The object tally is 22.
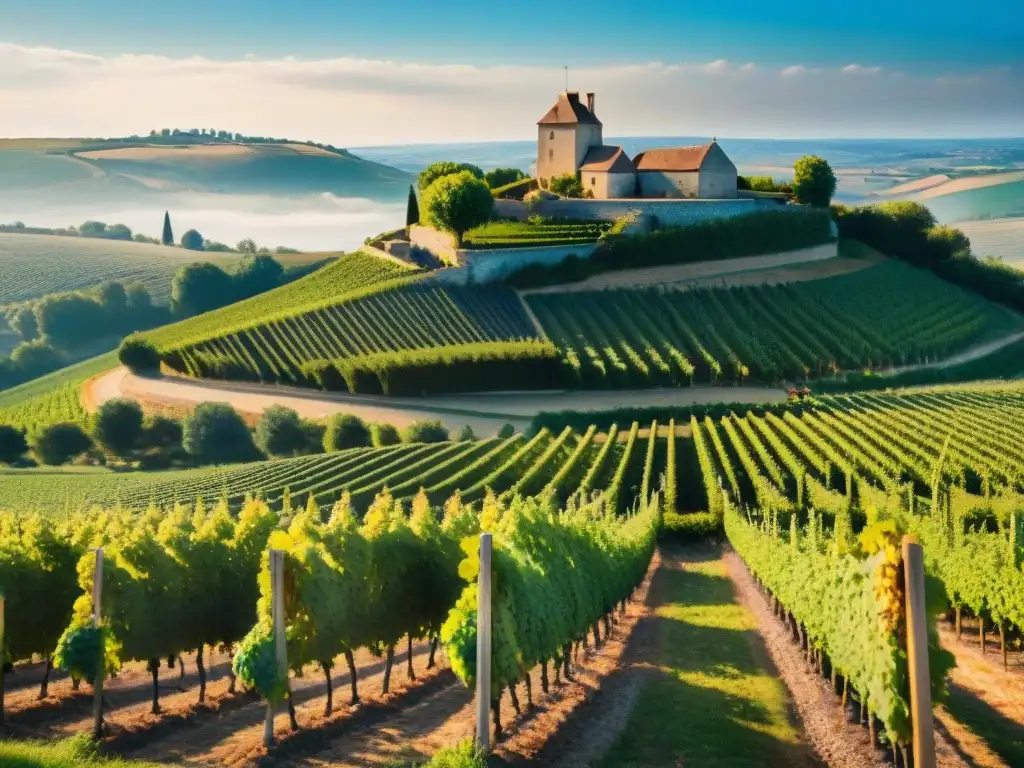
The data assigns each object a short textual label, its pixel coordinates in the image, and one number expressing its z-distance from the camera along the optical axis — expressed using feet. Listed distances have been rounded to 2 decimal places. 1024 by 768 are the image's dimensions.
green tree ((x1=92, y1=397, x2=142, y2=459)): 165.58
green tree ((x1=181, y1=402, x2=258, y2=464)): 160.45
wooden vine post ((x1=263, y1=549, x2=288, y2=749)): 42.87
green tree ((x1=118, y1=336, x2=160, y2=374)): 203.00
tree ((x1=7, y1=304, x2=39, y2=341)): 373.20
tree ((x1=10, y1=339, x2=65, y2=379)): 320.50
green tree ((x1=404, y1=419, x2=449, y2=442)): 154.20
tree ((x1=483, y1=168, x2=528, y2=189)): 281.33
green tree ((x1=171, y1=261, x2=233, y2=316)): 347.97
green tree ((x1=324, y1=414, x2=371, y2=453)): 157.99
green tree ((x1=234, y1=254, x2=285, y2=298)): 353.92
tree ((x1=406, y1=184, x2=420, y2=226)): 261.44
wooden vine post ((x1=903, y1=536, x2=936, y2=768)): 35.73
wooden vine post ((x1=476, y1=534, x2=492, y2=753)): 38.86
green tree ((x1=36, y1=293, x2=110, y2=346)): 343.67
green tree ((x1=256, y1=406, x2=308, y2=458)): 159.12
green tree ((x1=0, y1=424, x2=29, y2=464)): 164.76
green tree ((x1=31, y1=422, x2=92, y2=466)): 164.35
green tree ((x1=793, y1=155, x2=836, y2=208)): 260.83
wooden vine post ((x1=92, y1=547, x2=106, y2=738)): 44.19
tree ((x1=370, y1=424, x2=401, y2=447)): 156.35
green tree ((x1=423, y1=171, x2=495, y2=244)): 219.61
